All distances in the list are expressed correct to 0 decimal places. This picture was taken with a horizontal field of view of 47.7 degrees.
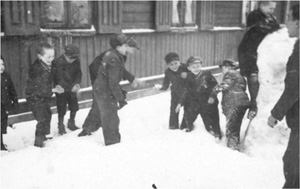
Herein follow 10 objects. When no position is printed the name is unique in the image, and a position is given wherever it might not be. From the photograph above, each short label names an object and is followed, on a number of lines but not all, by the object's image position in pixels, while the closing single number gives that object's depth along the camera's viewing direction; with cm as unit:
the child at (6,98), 480
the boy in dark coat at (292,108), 281
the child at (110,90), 454
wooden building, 589
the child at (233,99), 503
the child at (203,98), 534
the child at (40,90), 484
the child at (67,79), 545
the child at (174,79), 543
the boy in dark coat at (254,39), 545
